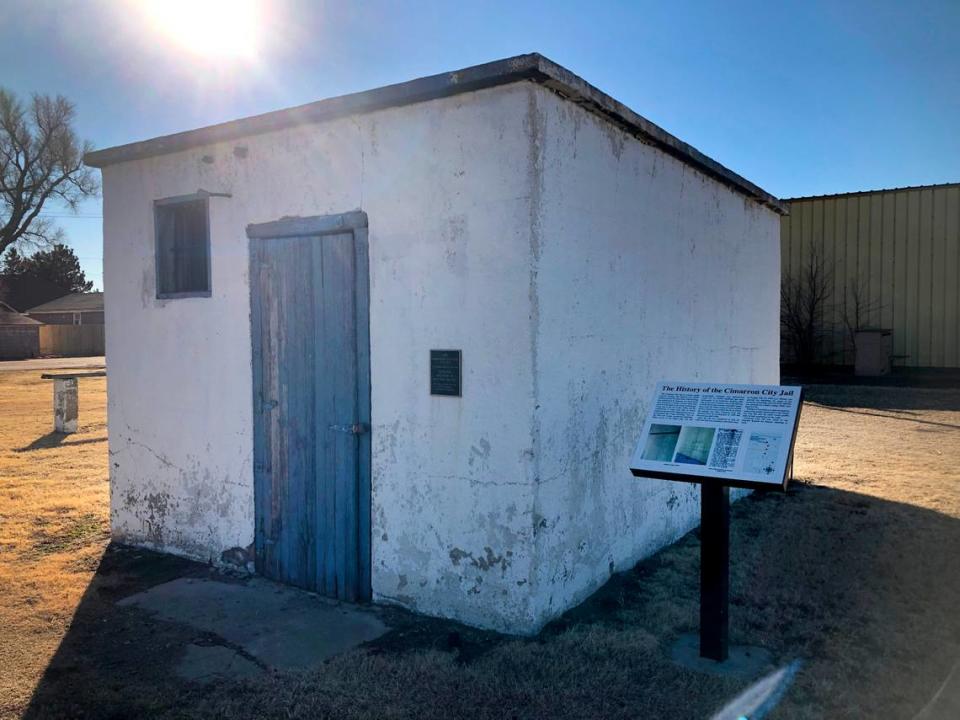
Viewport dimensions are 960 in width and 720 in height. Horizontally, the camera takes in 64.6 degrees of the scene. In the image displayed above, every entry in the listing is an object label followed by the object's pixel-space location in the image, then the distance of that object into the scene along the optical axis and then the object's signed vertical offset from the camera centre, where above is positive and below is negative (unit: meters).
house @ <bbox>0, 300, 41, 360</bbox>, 43.22 +0.28
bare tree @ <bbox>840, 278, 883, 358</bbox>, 23.04 +0.84
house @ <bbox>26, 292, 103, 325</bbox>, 53.56 +2.01
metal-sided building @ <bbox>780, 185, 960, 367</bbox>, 21.73 +2.29
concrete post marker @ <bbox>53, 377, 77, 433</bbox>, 12.88 -1.15
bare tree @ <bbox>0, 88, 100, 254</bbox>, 41.50 +9.95
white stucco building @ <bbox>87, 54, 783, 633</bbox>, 4.48 +0.02
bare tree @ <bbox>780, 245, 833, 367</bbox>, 23.61 +0.99
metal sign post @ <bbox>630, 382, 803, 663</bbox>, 3.92 -0.61
